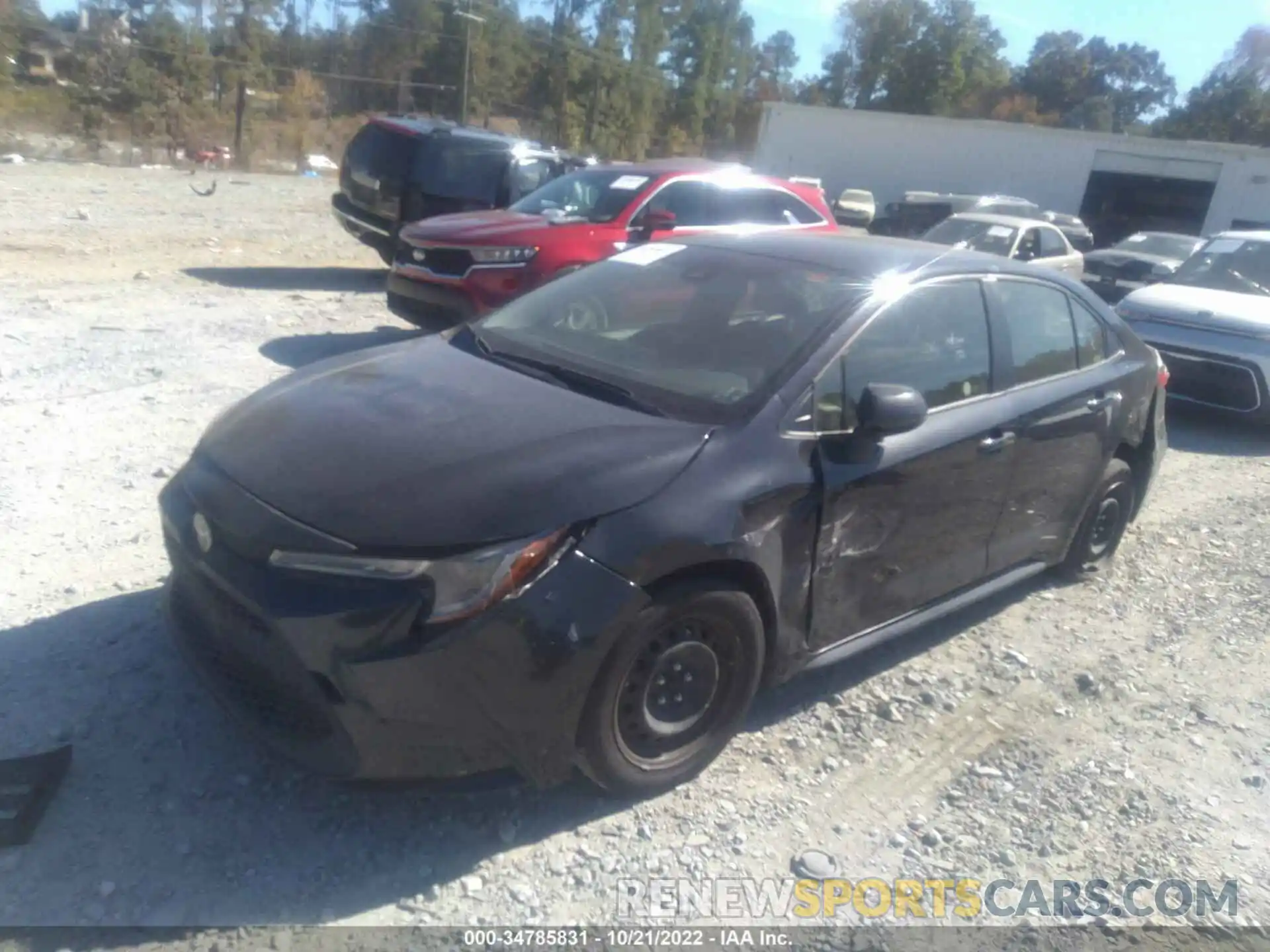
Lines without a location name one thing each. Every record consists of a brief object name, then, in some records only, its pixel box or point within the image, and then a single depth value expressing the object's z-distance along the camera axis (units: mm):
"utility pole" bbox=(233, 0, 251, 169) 28078
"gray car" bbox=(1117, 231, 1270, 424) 9180
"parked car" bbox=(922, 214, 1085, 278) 13711
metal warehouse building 32594
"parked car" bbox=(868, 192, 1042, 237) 23828
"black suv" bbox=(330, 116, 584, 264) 12312
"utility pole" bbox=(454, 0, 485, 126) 41000
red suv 8820
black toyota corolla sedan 2980
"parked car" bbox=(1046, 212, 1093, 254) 24547
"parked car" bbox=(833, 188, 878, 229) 27188
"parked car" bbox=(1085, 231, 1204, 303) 13710
